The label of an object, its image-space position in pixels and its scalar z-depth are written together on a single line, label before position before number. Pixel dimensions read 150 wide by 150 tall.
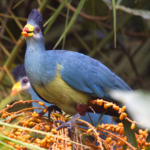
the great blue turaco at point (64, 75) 13.72
